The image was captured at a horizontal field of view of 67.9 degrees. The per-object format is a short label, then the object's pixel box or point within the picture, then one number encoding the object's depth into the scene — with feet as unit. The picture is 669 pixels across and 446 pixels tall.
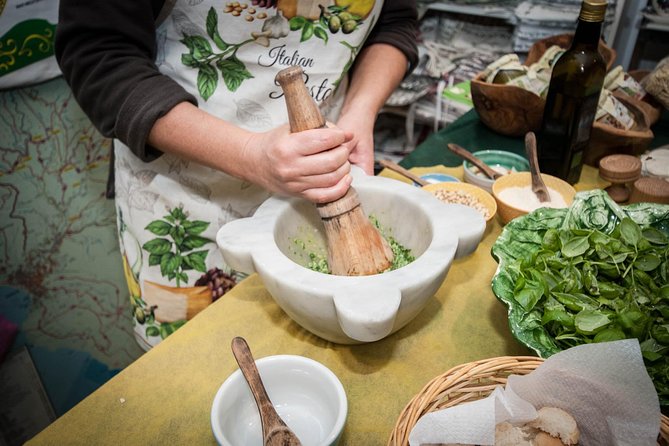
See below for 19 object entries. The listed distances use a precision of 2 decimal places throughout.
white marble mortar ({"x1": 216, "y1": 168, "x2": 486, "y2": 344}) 2.27
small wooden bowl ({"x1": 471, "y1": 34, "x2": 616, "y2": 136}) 4.95
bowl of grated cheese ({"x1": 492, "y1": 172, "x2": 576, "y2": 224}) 3.73
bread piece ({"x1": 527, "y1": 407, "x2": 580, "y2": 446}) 1.96
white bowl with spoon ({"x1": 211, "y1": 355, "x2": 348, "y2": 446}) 2.25
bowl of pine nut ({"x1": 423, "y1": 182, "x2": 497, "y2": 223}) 3.75
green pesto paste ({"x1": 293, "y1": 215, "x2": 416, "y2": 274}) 3.20
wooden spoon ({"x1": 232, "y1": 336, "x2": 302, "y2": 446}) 2.07
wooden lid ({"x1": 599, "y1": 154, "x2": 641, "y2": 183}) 4.04
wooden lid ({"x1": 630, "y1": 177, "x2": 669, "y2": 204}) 3.76
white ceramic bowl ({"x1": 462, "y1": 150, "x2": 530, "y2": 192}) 4.37
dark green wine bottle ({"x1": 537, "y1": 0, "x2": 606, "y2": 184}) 3.91
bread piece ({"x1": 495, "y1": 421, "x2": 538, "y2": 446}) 1.94
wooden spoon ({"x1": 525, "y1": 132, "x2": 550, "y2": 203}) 3.86
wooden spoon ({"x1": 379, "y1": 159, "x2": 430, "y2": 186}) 4.27
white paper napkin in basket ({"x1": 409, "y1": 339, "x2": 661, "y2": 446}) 1.92
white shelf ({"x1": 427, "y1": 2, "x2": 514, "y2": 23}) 10.29
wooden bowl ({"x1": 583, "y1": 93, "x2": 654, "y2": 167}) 4.47
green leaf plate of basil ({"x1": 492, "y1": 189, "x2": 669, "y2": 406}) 2.36
